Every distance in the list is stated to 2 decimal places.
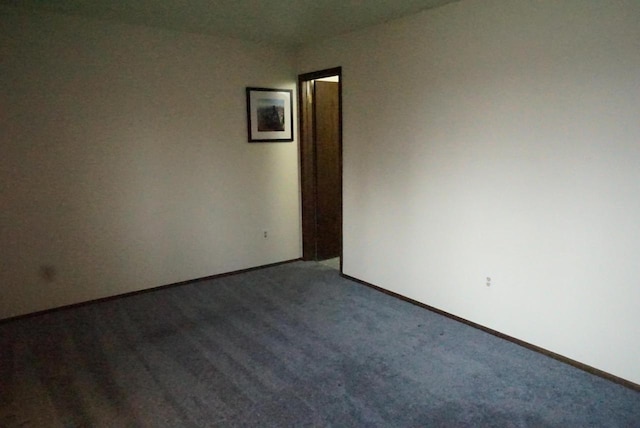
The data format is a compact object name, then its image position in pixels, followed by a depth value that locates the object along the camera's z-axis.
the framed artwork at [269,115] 4.61
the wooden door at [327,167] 4.99
